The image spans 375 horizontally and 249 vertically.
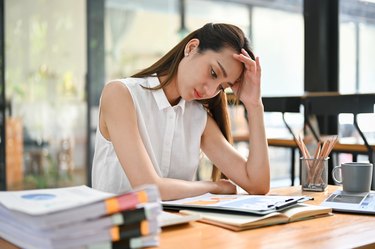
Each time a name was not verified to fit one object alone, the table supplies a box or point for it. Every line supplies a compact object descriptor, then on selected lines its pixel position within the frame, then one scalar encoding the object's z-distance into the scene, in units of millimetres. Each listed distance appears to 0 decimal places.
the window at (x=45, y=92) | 4035
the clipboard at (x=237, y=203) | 1137
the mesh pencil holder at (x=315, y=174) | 1578
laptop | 1246
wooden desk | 937
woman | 1480
